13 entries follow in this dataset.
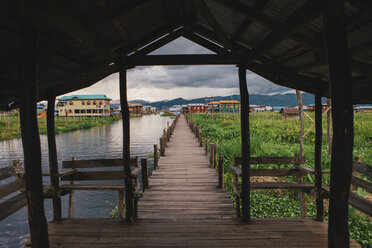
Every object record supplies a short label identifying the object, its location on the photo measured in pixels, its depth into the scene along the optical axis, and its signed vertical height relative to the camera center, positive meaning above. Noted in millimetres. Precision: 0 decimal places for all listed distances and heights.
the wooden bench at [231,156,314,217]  4312 -1319
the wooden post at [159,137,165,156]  10777 -1416
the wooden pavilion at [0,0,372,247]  1964 +1100
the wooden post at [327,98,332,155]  9057 -640
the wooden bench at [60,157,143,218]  4488 -1194
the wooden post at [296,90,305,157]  8803 -198
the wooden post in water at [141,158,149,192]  5901 -1474
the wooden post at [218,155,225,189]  6117 -1717
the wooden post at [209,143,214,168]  8281 -1474
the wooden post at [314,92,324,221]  3880 -832
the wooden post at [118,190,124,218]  5004 -2047
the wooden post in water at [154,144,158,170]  8561 -1633
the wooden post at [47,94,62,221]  4018 -739
